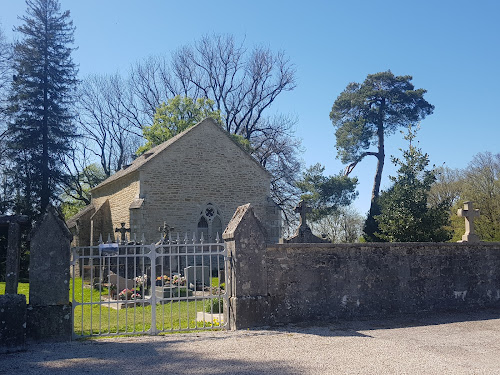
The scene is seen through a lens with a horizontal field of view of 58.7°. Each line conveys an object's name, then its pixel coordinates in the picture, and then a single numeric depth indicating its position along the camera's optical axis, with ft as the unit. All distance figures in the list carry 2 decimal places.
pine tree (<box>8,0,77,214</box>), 86.12
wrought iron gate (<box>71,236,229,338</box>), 24.94
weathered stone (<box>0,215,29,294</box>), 22.54
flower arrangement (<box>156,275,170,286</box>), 45.98
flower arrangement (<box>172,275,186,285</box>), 45.57
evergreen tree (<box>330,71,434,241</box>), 108.27
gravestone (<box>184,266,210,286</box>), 48.25
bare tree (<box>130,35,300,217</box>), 112.16
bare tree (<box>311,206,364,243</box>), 128.88
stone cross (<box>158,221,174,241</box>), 58.76
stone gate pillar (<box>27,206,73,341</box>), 23.08
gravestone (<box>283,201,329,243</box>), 50.98
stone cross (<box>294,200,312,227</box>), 53.26
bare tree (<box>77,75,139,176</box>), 127.85
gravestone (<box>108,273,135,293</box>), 45.68
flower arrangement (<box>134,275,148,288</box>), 44.99
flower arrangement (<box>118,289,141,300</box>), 39.61
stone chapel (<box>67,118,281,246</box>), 70.33
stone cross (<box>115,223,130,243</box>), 62.27
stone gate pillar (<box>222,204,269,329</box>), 26.43
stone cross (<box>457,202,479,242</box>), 35.29
